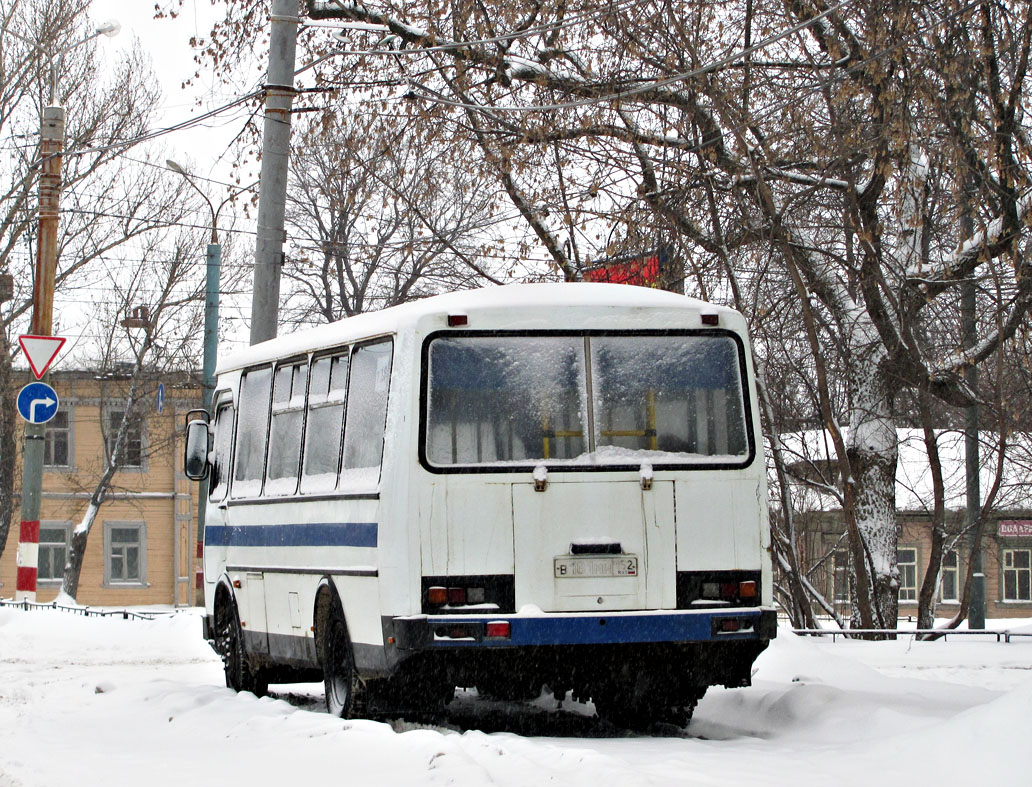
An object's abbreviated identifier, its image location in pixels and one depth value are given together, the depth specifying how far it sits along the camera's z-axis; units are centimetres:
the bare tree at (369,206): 1877
